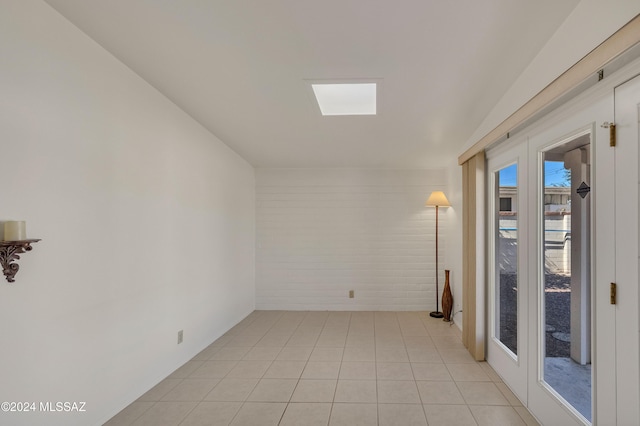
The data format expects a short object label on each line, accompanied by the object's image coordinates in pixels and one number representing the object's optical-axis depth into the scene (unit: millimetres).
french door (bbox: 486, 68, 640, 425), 1320
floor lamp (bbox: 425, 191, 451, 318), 4344
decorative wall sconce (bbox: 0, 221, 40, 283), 1335
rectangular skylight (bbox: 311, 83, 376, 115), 2693
